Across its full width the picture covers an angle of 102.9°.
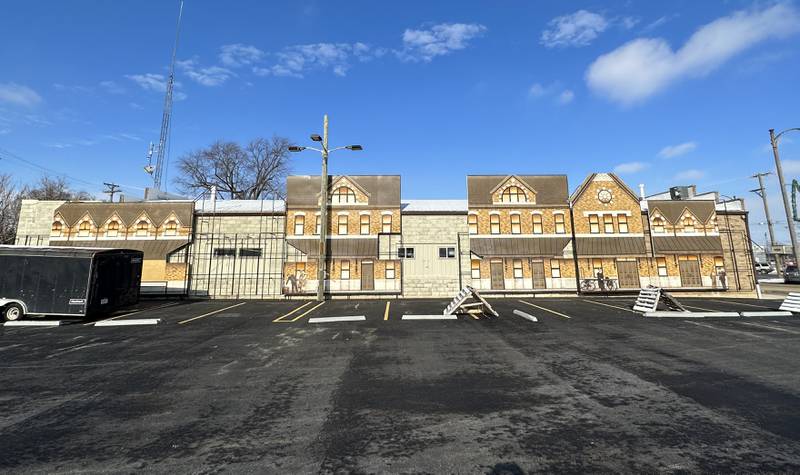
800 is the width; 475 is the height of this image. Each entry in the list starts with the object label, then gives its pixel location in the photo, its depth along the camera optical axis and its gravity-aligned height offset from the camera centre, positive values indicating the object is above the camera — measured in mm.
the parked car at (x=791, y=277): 33844 +113
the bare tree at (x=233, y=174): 44250 +15417
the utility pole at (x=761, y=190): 30609 +8499
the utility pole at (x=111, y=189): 32788 +10029
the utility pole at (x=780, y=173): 18686 +6133
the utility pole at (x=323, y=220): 22031 +4426
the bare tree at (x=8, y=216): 34969 +7607
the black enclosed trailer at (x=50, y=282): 14109 +125
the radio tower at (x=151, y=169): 53331 +19160
